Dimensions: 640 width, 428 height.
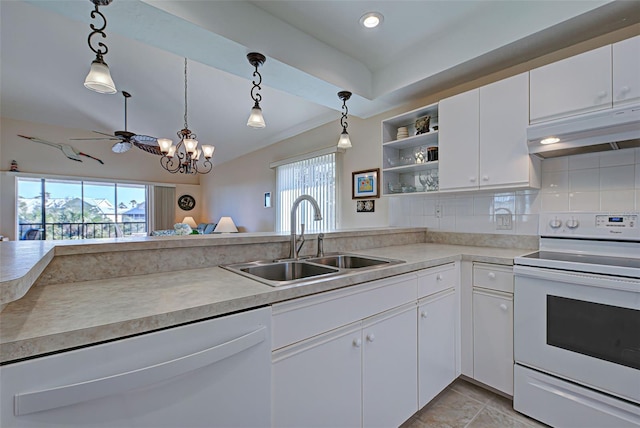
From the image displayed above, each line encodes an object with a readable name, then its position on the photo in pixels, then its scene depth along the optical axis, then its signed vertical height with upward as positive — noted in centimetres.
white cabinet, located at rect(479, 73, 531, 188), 184 +54
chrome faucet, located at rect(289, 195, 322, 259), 168 -9
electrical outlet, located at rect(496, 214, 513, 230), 223 -8
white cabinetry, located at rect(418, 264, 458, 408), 162 -71
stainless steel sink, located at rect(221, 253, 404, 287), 143 -30
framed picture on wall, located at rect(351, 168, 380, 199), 328 +34
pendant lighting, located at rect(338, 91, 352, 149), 240 +61
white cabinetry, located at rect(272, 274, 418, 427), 104 -61
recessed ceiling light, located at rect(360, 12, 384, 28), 199 +137
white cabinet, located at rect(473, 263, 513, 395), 171 -70
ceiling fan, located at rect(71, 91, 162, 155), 407 +109
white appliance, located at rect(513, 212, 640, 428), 131 -58
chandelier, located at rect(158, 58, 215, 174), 380 +89
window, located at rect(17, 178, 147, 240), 613 +11
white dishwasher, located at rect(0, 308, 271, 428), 62 -42
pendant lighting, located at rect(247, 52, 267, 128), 194 +71
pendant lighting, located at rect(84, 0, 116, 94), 143 +69
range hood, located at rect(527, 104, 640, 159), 146 +44
